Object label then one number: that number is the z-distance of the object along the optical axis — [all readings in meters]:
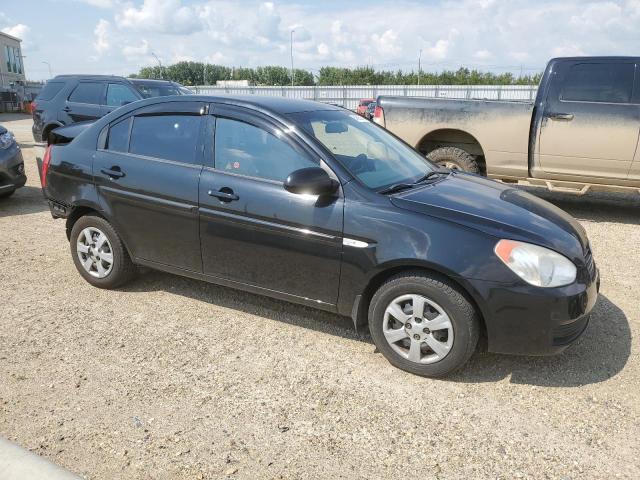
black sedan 3.19
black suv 10.44
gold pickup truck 6.94
